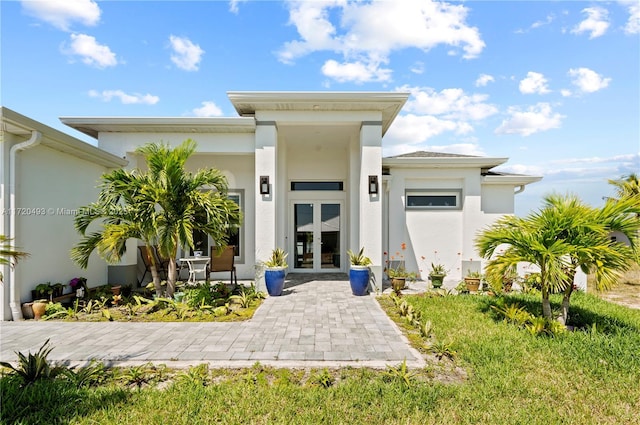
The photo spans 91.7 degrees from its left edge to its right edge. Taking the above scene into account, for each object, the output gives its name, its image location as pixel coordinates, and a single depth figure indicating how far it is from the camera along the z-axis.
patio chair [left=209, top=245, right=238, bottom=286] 8.10
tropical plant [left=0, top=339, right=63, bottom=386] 3.35
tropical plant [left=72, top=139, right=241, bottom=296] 6.07
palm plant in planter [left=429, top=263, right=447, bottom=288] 8.24
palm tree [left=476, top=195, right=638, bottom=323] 4.56
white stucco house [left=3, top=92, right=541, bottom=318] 8.03
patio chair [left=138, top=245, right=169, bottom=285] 8.30
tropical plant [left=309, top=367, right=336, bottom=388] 3.33
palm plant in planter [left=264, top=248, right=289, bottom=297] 7.46
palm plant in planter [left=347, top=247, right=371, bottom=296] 7.52
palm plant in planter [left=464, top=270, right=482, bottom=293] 7.99
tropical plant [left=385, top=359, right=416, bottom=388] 3.33
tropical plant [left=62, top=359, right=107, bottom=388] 3.31
